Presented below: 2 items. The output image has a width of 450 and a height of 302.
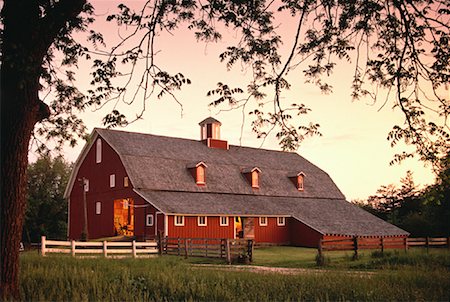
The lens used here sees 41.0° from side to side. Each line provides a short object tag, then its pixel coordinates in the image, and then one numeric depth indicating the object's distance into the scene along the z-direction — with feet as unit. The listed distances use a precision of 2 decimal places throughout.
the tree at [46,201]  215.72
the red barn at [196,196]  144.66
